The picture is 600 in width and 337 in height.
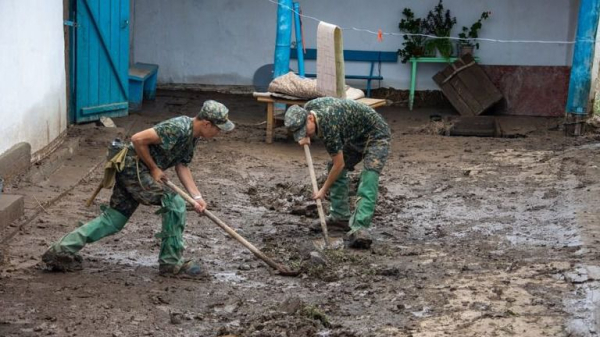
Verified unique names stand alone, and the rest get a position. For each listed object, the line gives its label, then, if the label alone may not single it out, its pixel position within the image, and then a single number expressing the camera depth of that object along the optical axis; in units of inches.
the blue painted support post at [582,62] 514.6
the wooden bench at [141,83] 569.9
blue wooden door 483.2
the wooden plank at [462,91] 614.5
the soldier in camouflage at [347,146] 305.3
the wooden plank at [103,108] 491.2
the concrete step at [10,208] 303.4
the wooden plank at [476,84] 616.7
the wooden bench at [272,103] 489.7
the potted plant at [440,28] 632.4
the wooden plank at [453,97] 613.9
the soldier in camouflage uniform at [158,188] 260.5
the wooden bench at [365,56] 649.0
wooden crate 615.8
